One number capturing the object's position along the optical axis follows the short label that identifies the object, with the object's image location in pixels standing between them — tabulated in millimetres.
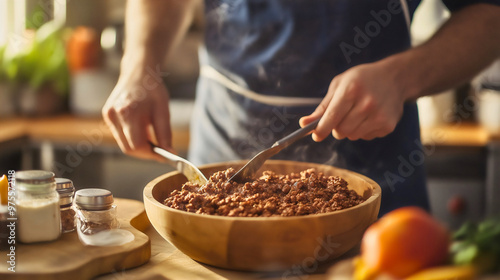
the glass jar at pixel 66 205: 958
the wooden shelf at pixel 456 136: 2115
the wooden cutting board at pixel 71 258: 799
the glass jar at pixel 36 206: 882
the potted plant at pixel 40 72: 2830
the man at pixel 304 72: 1167
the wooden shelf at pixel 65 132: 2389
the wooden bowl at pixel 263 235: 792
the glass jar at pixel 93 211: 946
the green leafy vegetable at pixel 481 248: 579
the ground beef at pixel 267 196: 869
